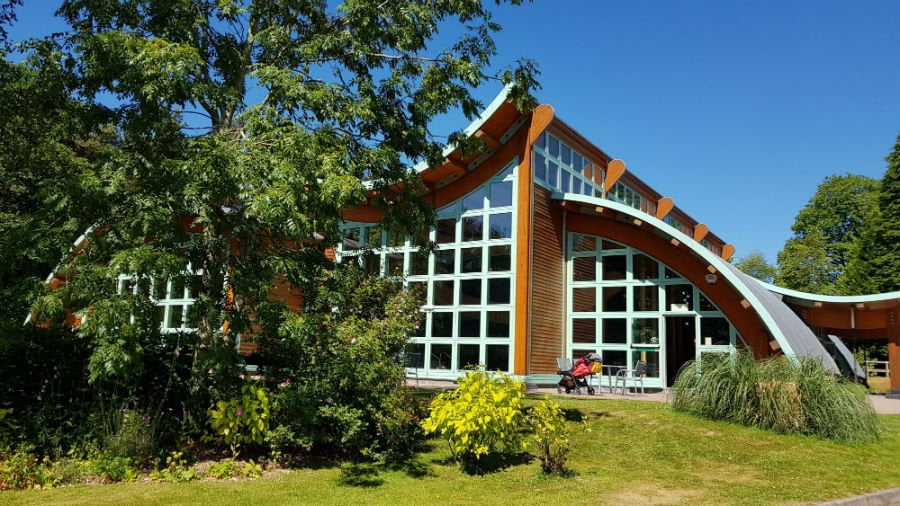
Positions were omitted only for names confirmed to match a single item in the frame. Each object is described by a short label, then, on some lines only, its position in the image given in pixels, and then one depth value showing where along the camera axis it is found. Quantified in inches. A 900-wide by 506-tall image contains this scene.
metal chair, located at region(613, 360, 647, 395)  596.7
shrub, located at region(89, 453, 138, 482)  258.2
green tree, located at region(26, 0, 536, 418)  258.2
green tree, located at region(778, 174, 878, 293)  1515.7
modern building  627.5
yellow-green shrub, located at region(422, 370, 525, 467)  271.7
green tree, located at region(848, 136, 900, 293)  1256.8
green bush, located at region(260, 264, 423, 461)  286.4
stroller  570.3
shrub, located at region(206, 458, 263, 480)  269.6
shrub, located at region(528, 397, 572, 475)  274.8
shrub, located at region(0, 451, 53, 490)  242.8
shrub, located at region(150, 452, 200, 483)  262.8
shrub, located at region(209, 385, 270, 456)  282.5
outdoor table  642.1
